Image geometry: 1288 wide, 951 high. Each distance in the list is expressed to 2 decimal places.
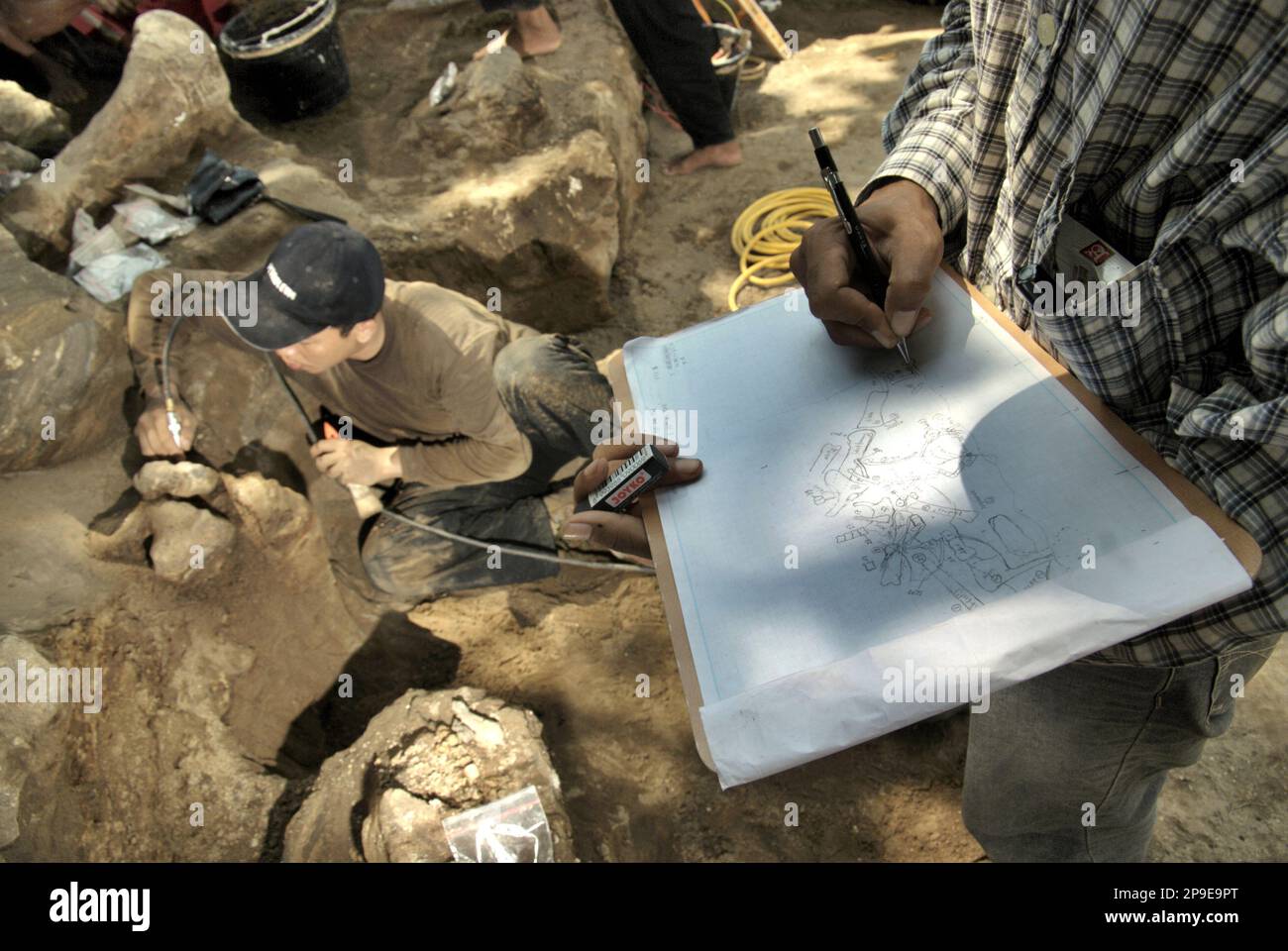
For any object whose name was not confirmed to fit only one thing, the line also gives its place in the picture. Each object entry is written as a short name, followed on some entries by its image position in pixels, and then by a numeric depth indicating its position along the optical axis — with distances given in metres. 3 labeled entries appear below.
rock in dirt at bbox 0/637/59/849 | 2.04
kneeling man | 2.67
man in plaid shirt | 0.92
